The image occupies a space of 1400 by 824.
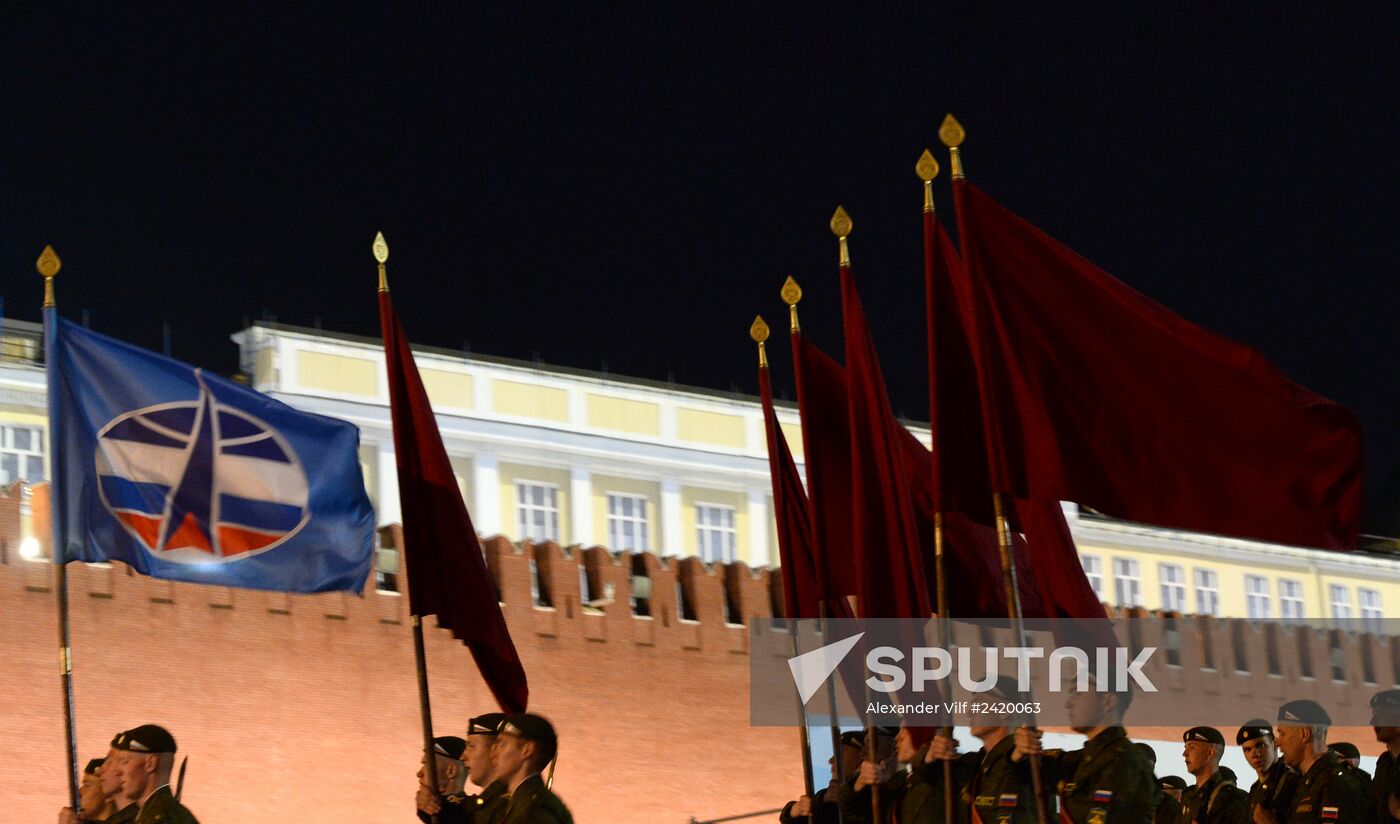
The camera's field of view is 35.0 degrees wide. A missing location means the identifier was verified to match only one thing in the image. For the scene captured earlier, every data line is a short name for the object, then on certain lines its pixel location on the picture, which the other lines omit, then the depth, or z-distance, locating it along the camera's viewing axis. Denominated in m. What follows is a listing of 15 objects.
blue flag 8.59
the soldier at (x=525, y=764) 6.45
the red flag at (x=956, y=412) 7.52
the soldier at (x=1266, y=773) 7.83
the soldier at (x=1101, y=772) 7.02
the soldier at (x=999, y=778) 7.37
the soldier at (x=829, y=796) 8.90
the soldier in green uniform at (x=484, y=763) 6.96
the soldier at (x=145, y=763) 7.18
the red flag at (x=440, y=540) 8.38
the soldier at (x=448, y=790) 7.51
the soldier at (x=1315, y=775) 7.51
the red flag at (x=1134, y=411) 6.80
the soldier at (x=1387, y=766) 7.86
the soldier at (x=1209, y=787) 8.55
